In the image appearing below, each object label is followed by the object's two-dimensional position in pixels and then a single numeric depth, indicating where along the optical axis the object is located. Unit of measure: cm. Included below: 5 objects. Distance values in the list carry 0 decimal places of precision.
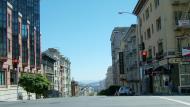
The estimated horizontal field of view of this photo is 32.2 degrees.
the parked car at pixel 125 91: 4129
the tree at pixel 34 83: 4339
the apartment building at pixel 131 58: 6303
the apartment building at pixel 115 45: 10266
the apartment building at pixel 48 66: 7551
